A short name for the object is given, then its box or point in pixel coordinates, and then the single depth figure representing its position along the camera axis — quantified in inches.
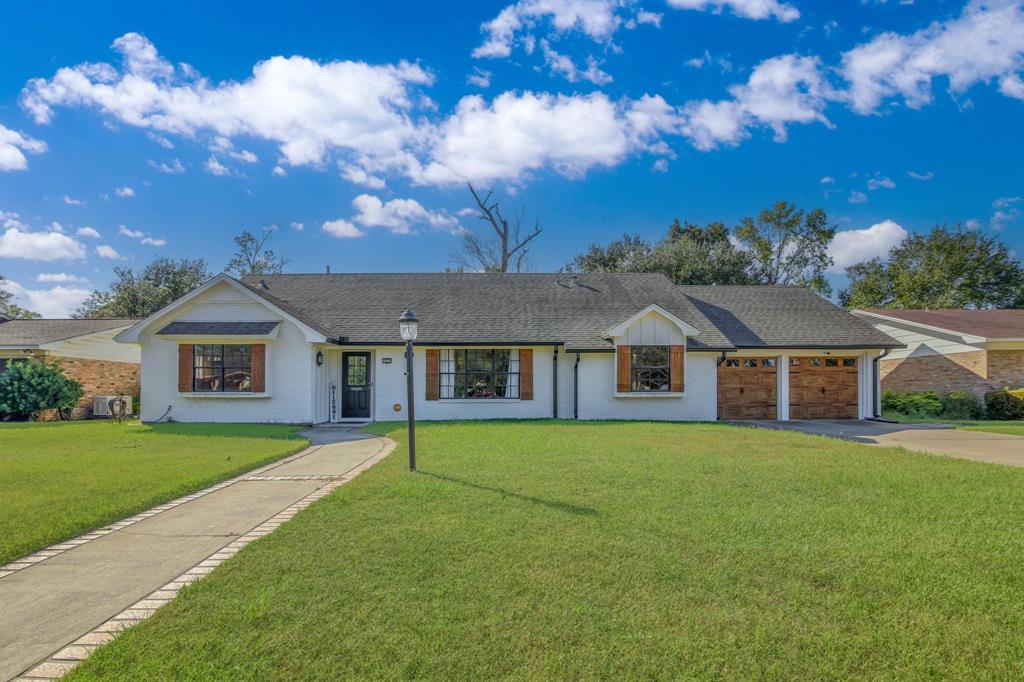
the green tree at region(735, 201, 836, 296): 1504.7
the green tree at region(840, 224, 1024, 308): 1446.9
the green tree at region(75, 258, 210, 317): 1389.0
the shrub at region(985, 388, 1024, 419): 720.3
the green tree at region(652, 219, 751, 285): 1251.2
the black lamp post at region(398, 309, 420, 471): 331.4
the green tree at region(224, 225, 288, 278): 1409.9
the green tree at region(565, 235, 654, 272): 1395.2
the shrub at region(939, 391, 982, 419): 737.6
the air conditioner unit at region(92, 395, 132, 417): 801.6
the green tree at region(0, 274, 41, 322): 1576.0
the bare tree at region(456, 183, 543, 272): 1221.7
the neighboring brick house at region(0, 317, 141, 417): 761.6
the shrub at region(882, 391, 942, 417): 739.2
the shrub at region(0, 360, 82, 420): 689.0
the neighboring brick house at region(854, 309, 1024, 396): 768.9
